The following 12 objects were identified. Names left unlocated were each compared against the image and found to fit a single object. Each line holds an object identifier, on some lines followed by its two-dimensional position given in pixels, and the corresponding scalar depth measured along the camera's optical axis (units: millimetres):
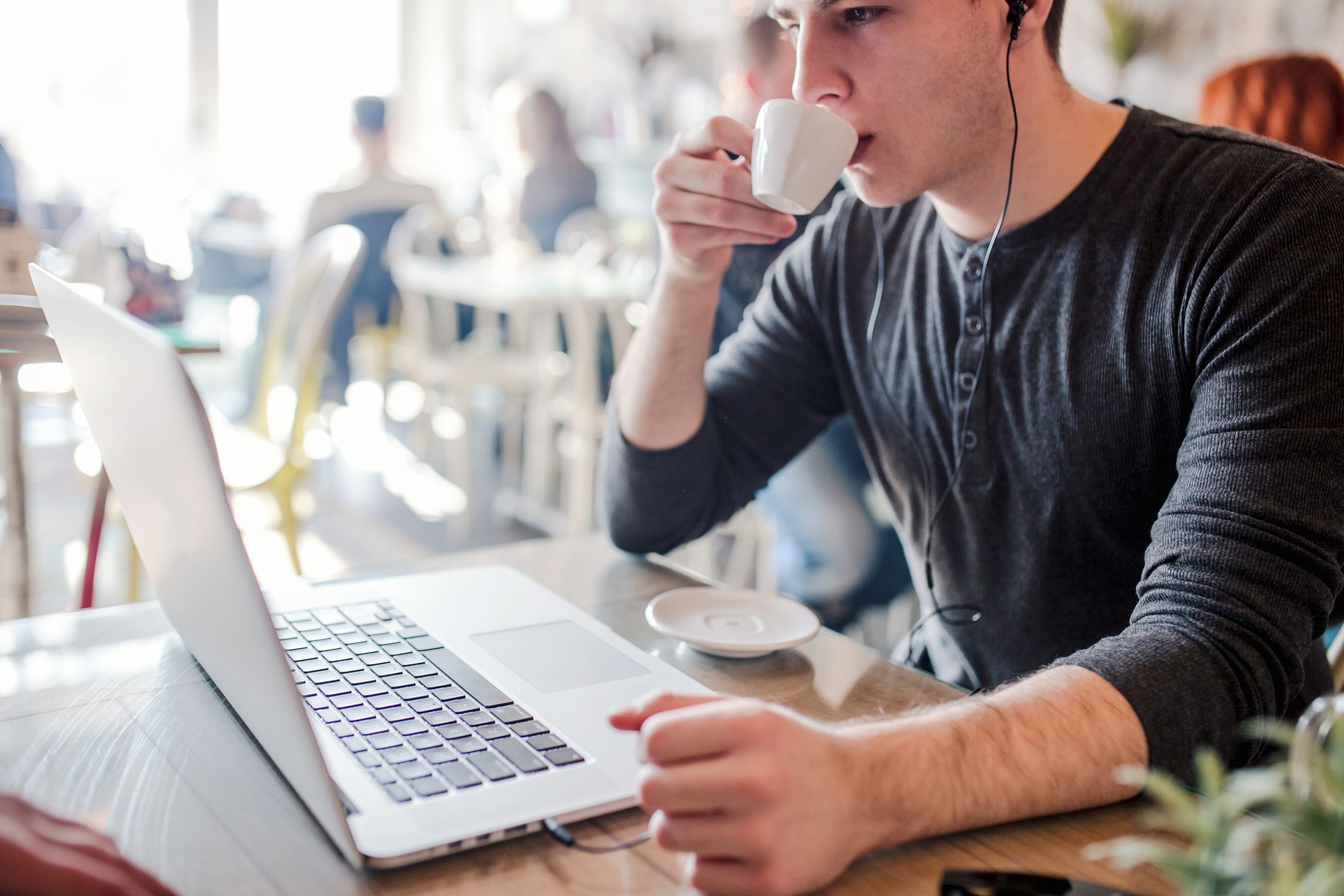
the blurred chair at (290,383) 2273
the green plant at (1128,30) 3639
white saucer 825
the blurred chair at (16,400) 1393
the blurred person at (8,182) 3533
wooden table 532
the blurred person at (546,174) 4711
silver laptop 528
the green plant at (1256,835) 318
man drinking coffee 585
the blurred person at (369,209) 4273
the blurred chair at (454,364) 3553
